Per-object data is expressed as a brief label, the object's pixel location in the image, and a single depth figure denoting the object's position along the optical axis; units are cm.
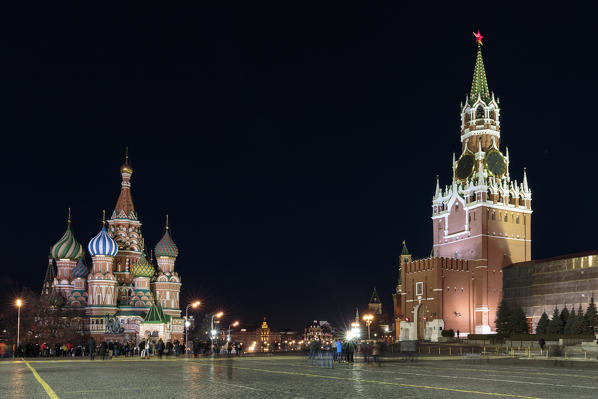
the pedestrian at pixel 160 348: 4278
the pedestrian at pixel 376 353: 3112
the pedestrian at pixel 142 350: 4498
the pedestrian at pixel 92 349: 3819
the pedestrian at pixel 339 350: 3206
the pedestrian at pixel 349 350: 3156
